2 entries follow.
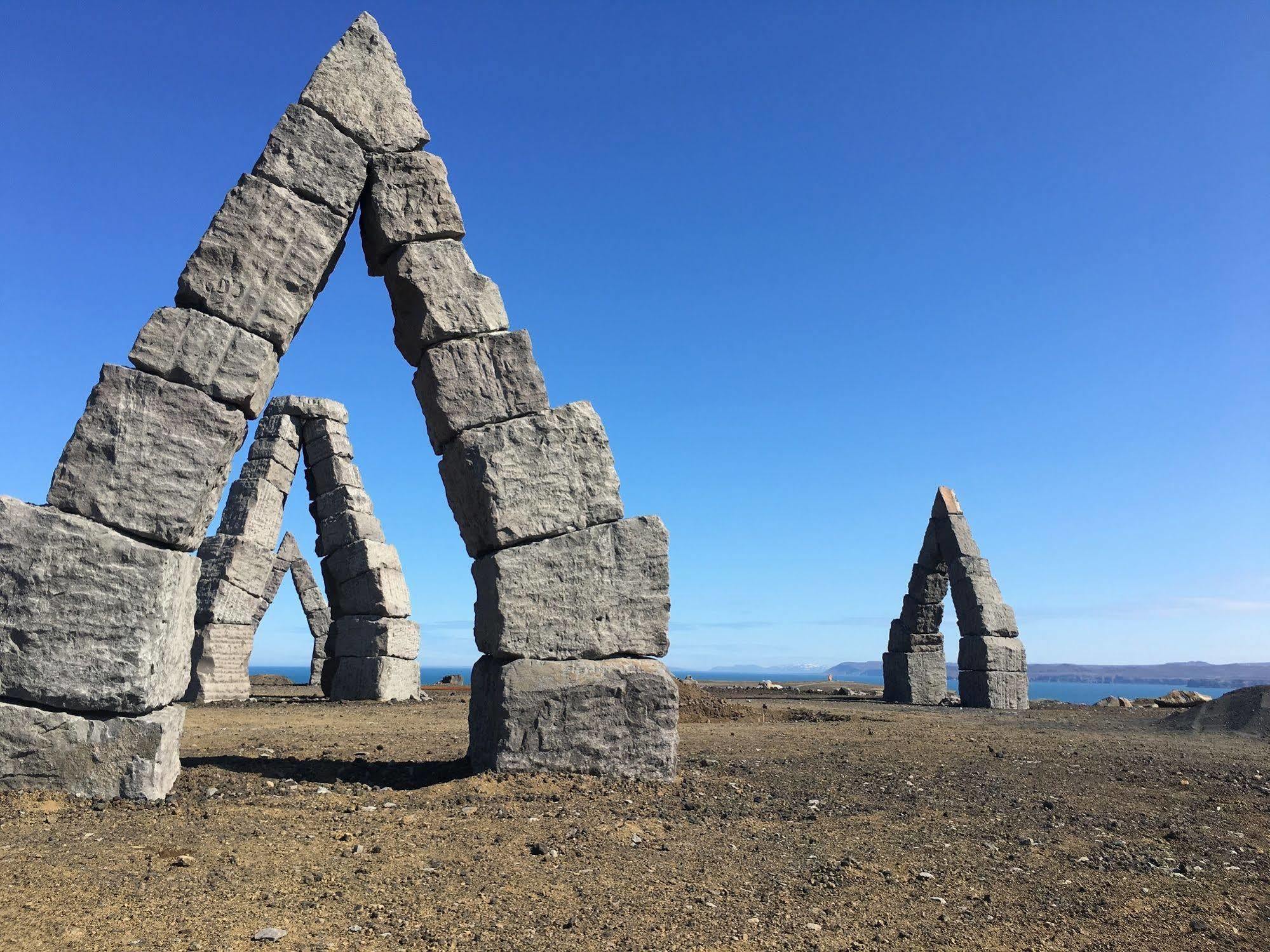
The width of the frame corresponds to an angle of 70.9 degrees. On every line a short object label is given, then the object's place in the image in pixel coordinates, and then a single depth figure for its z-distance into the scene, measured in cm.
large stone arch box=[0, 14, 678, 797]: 520
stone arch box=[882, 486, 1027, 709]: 1647
